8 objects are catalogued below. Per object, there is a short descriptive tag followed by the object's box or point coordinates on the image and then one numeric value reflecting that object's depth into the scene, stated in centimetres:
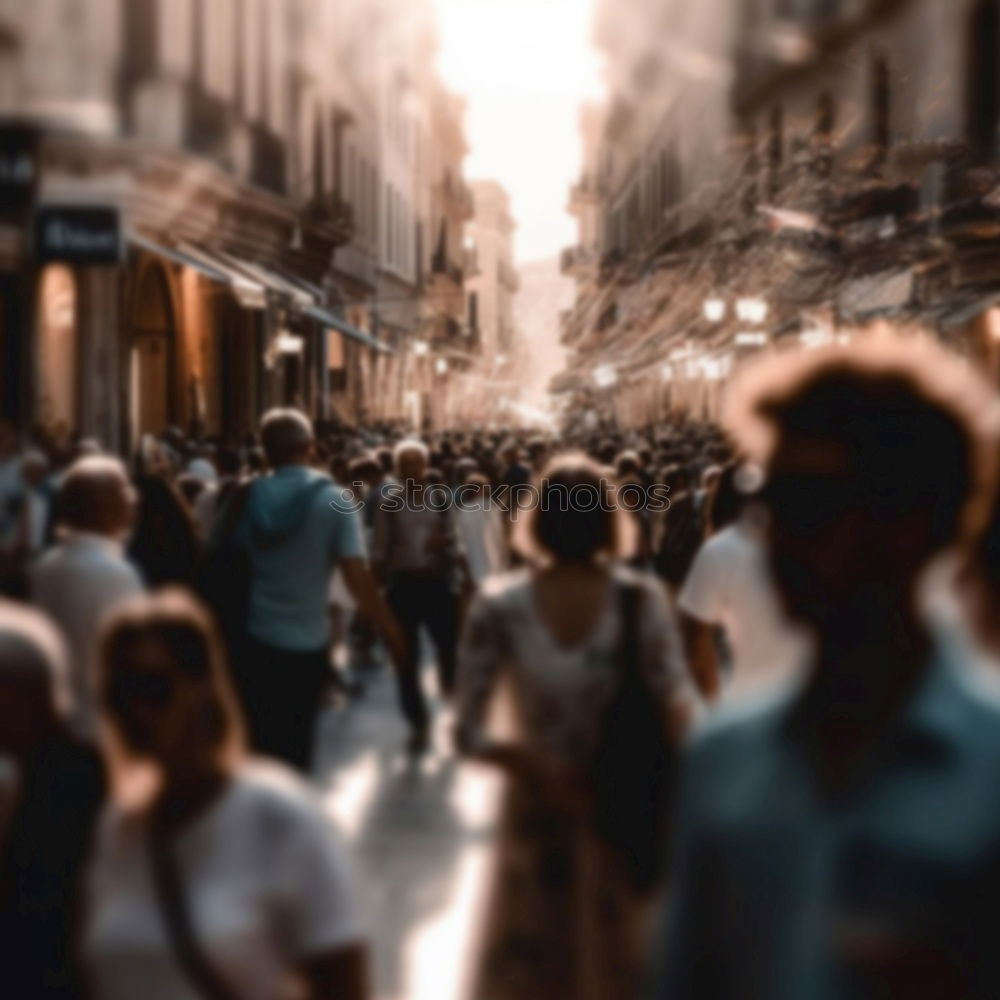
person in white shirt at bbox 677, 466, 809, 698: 640
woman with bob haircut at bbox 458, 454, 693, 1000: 456
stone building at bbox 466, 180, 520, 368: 17112
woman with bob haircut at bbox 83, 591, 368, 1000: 340
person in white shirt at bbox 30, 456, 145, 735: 648
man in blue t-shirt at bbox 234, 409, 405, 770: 823
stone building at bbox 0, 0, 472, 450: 2388
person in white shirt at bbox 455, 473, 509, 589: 1353
